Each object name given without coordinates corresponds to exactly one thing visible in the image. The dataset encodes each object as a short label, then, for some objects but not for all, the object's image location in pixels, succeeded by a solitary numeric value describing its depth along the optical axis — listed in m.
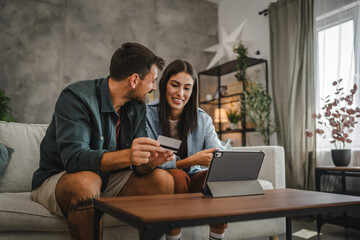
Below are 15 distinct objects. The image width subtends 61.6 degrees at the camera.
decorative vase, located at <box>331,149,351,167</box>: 2.51
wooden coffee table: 0.72
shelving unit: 3.94
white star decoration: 4.30
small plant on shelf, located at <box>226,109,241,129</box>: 4.12
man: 1.09
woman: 1.84
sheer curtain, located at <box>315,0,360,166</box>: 2.77
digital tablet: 1.09
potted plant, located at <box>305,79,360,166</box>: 2.48
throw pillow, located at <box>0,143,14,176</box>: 1.61
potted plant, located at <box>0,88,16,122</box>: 3.32
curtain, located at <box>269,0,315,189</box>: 3.10
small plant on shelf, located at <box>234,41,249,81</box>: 3.89
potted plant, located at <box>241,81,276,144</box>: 3.54
